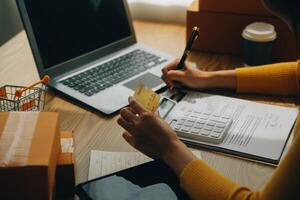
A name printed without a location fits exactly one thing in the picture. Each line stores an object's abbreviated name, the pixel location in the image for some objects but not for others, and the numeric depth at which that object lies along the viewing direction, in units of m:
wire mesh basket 1.17
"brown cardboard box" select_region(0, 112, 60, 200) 0.89
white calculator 1.19
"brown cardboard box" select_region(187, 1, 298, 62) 1.58
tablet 0.99
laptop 1.38
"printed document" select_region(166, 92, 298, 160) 1.16
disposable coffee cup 1.50
